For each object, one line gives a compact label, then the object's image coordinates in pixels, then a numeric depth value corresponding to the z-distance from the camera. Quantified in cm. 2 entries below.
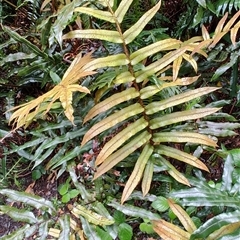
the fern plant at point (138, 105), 66
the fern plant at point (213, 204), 57
